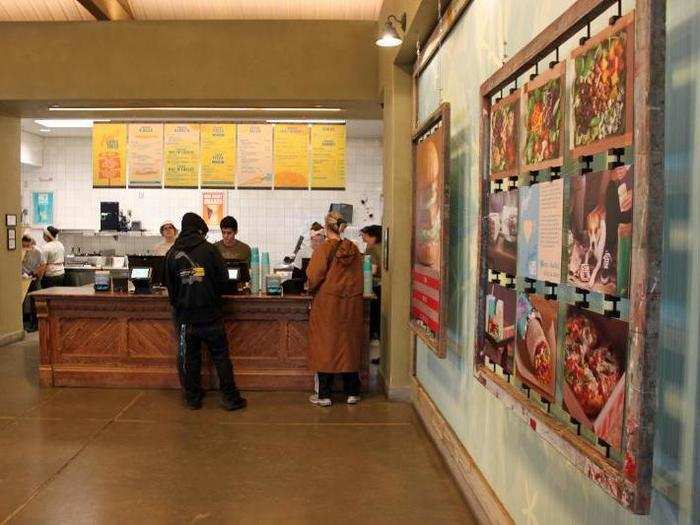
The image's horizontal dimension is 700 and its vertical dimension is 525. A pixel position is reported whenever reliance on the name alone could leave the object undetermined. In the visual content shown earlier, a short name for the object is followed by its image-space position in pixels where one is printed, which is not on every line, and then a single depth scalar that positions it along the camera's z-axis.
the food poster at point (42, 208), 12.52
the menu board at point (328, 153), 7.76
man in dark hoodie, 5.52
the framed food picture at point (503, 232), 2.61
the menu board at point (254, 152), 7.75
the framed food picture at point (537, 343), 2.25
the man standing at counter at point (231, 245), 7.58
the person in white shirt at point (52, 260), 10.16
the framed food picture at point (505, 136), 2.57
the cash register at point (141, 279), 6.37
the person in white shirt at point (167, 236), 8.49
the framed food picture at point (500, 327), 2.65
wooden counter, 6.32
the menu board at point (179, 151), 7.75
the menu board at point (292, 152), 7.73
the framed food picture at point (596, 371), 1.71
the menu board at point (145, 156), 7.73
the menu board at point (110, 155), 7.81
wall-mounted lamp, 4.77
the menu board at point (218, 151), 7.73
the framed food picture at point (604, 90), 1.64
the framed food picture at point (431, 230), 3.82
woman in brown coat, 5.63
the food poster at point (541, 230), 2.16
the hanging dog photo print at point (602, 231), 1.67
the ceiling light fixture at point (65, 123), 10.92
